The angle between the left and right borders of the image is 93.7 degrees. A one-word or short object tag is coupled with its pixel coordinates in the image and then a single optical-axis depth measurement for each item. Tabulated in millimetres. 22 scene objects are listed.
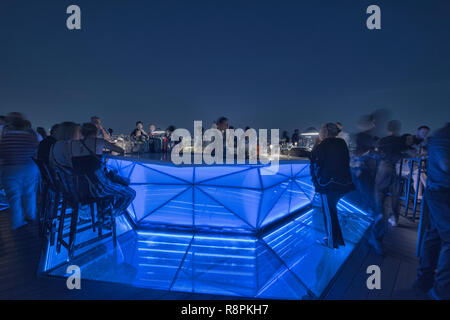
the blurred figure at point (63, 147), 2377
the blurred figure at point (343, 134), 4910
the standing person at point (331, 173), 2545
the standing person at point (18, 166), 3199
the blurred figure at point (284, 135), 8546
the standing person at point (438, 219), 1775
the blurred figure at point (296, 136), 8110
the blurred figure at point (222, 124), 3693
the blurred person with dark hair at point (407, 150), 3293
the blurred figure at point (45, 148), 3213
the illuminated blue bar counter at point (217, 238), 2156
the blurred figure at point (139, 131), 5646
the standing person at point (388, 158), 3193
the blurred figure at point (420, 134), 5145
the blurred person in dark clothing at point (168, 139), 5105
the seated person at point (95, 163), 2350
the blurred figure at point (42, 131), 5166
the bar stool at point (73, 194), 2297
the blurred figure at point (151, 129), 5852
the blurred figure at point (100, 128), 4410
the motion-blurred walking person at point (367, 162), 2906
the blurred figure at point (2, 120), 4723
